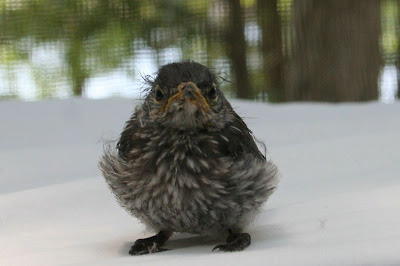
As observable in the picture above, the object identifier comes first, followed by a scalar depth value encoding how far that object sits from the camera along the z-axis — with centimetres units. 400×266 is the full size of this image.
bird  214
